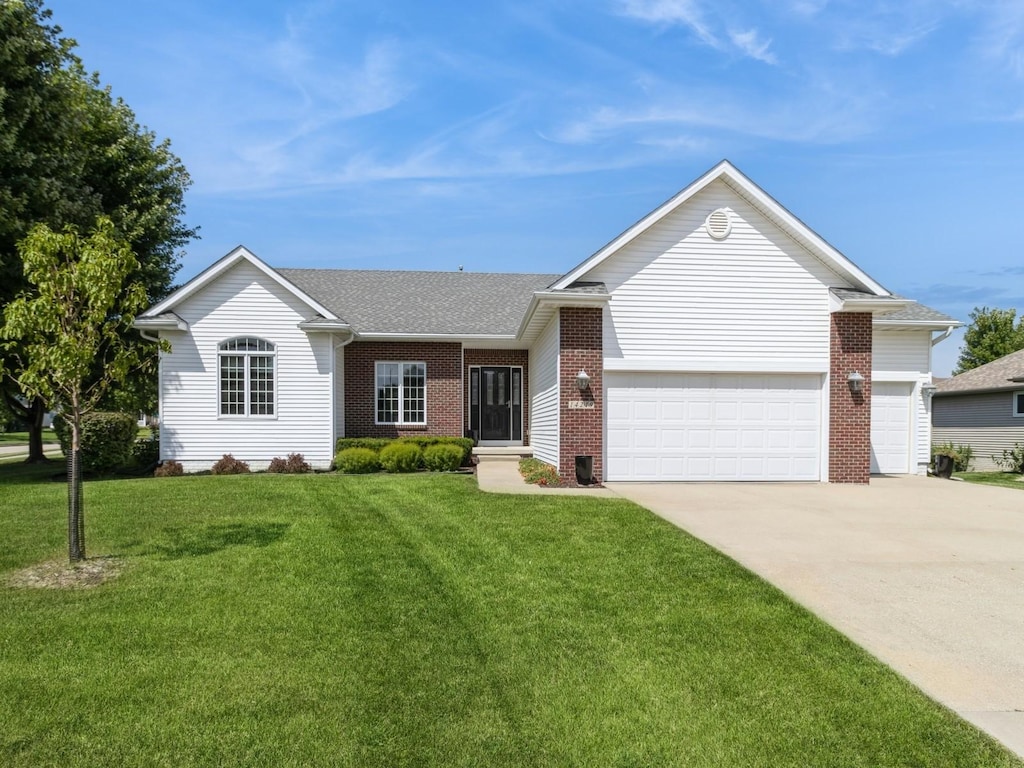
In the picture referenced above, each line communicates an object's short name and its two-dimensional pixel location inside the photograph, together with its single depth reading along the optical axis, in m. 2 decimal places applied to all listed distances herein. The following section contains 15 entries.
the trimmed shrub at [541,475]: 12.97
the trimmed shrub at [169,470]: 15.82
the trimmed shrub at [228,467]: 16.16
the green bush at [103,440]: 15.73
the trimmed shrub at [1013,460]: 22.89
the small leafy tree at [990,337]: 45.72
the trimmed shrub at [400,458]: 16.02
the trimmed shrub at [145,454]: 17.86
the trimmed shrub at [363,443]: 16.78
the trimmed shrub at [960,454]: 21.91
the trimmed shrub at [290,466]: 16.20
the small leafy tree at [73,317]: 6.87
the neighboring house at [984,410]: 25.09
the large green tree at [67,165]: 13.29
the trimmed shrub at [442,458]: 16.09
